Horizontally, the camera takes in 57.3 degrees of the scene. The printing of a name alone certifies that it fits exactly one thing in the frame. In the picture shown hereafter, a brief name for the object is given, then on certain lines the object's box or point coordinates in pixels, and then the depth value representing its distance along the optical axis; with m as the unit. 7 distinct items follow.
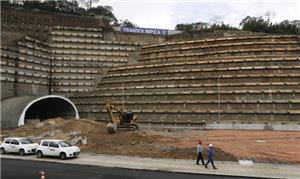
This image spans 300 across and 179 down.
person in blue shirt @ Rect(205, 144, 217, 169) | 20.29
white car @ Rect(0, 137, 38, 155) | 25.83
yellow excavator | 33.51
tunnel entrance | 41.40
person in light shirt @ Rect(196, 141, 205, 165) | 21.09
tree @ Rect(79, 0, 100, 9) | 84.29
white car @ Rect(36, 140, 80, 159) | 23.90
